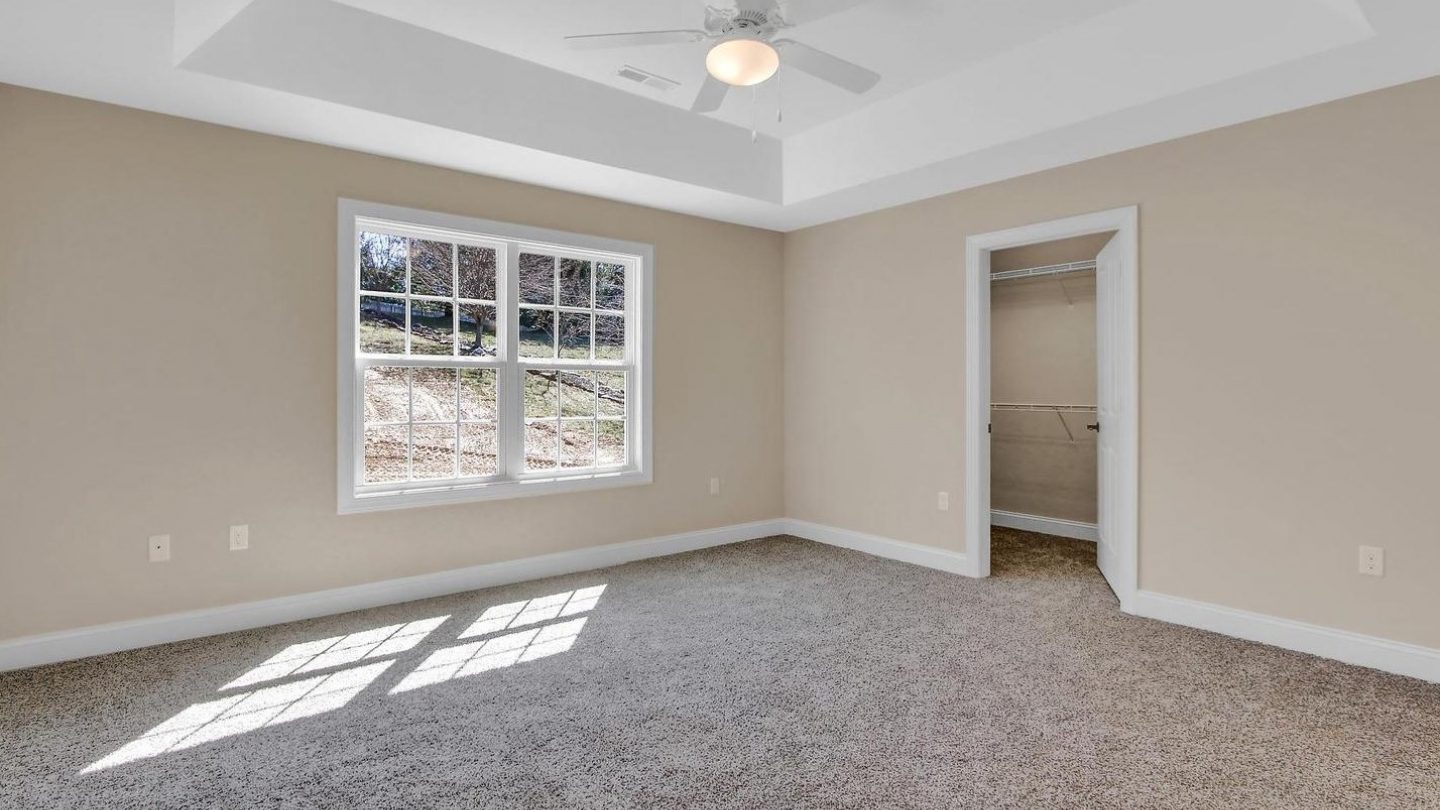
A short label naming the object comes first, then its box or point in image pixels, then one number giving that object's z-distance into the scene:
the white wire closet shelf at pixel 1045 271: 5.28
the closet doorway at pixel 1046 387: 4.05
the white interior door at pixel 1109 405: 3.83
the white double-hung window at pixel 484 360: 3.74
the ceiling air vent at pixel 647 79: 2.80
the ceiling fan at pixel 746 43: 2.33
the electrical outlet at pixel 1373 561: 2.87
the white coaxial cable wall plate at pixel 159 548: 3.11
